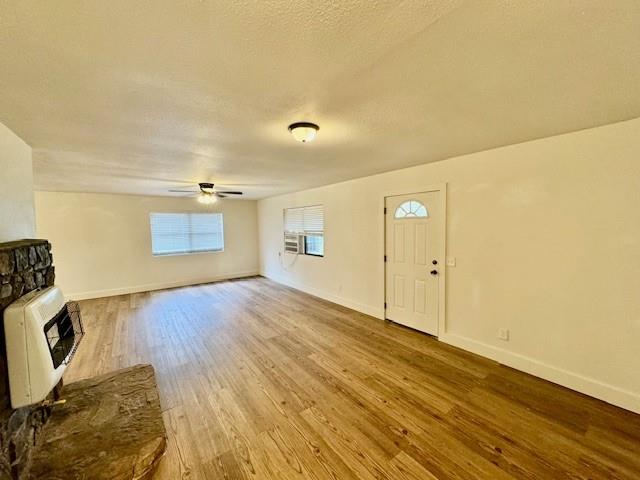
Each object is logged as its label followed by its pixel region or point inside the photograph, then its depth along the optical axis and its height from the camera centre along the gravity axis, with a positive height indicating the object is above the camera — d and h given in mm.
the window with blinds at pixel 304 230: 5621 -73
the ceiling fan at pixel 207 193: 4293 +623
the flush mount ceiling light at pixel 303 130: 2049 +767
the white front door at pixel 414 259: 3559 -502
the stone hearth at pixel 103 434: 1675 -1535
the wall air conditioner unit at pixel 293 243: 6227 -389
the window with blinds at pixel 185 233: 6559 -92
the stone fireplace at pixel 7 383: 1477 -865
